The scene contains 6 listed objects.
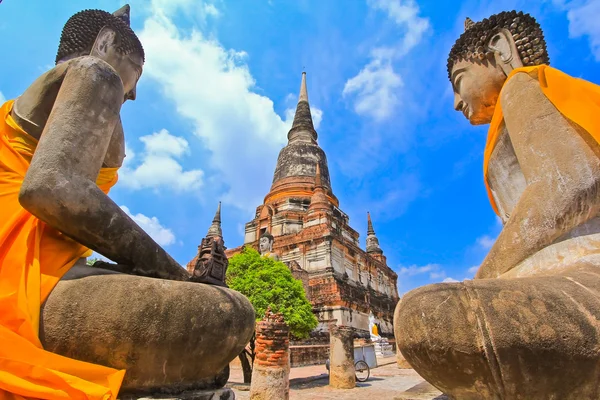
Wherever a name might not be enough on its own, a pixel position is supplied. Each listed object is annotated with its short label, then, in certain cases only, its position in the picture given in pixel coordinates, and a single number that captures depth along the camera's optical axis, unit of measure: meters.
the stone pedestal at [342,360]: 10.66
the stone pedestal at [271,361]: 7.92
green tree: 13.30
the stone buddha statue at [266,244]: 25.58
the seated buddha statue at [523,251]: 1.04
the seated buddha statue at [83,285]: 1.34
